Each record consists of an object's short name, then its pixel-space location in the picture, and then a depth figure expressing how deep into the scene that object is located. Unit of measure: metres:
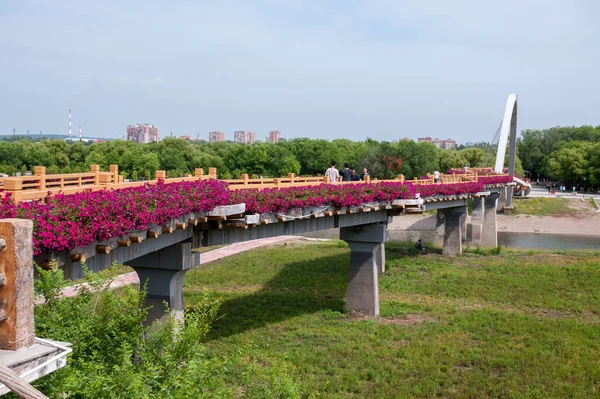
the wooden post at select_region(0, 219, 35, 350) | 6.31
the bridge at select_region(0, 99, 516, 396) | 6.61
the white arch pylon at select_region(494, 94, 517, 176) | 84.56
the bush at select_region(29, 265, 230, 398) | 8.09
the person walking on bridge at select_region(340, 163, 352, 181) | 28.07
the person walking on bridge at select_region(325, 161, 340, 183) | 25.89
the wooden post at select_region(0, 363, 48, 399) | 4.61
